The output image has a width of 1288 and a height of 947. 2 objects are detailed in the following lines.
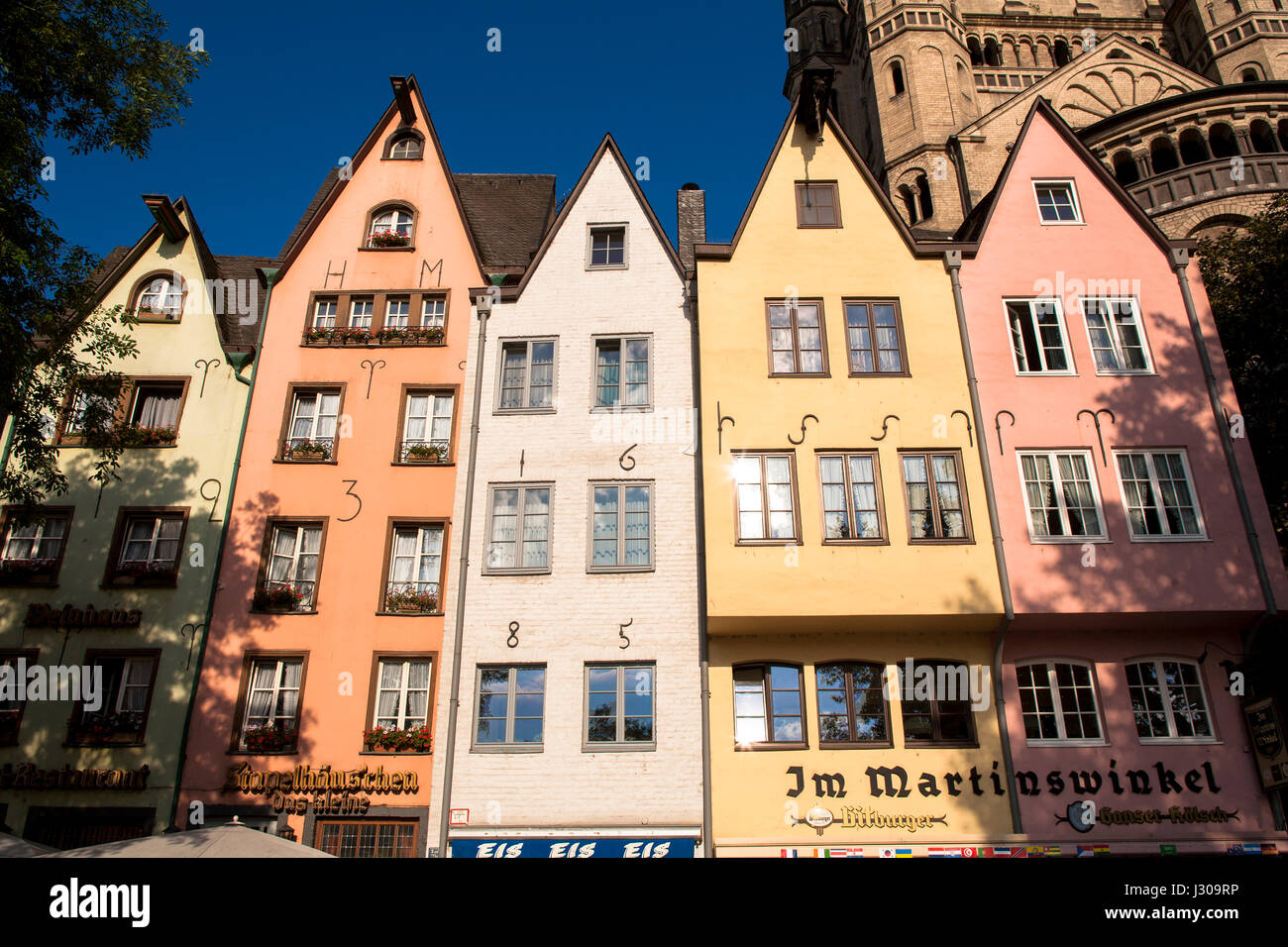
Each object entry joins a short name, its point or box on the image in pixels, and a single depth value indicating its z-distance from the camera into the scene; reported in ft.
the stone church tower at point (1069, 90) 134.21
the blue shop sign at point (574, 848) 54.08
